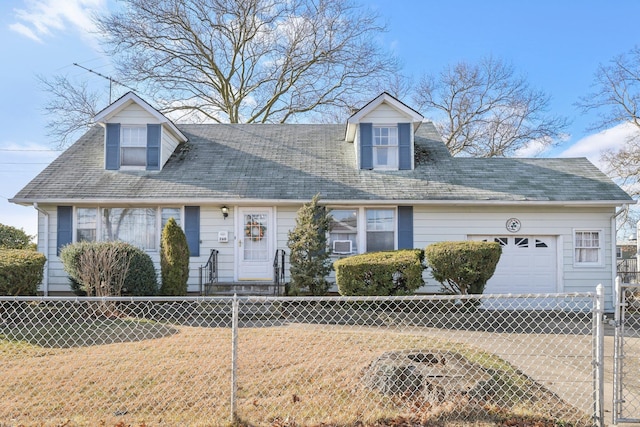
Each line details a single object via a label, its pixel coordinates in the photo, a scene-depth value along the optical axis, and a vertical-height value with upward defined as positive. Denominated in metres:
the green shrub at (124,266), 9.96 -0.95
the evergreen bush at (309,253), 10.90 -0.69
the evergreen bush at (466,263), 9.92 -0.84
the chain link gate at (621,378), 3.99 -1.64
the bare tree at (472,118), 25.70 +6.06
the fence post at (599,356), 3.98 -1.15
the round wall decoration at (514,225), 12.25 -0.01
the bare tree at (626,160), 21.28 +3.05
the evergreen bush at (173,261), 10.59 -0.86
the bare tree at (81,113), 23.36 +5.67
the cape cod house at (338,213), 12.05 +0.31
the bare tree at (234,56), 22.44 +8.71
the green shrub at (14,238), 14.52 -0.48
